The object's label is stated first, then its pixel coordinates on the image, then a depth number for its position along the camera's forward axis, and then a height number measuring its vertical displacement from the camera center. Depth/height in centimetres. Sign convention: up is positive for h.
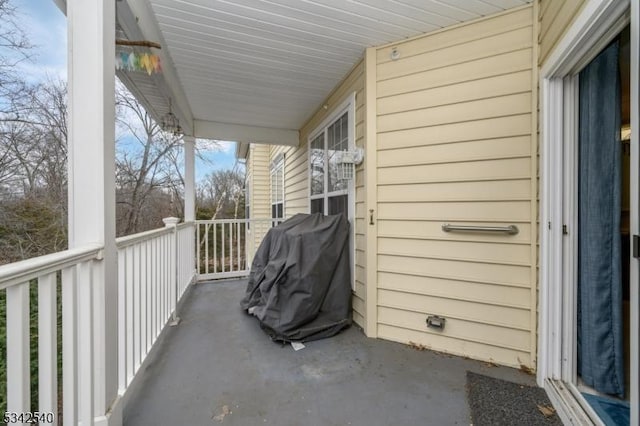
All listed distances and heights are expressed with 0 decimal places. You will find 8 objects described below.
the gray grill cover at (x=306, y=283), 254 -69
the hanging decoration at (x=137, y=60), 179 +98
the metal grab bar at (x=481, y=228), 214 -15
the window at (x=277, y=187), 688 +56
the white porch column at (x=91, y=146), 135 +30
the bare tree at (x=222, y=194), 1038 +59
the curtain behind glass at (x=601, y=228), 160 -11
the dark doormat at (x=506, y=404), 161 -117
